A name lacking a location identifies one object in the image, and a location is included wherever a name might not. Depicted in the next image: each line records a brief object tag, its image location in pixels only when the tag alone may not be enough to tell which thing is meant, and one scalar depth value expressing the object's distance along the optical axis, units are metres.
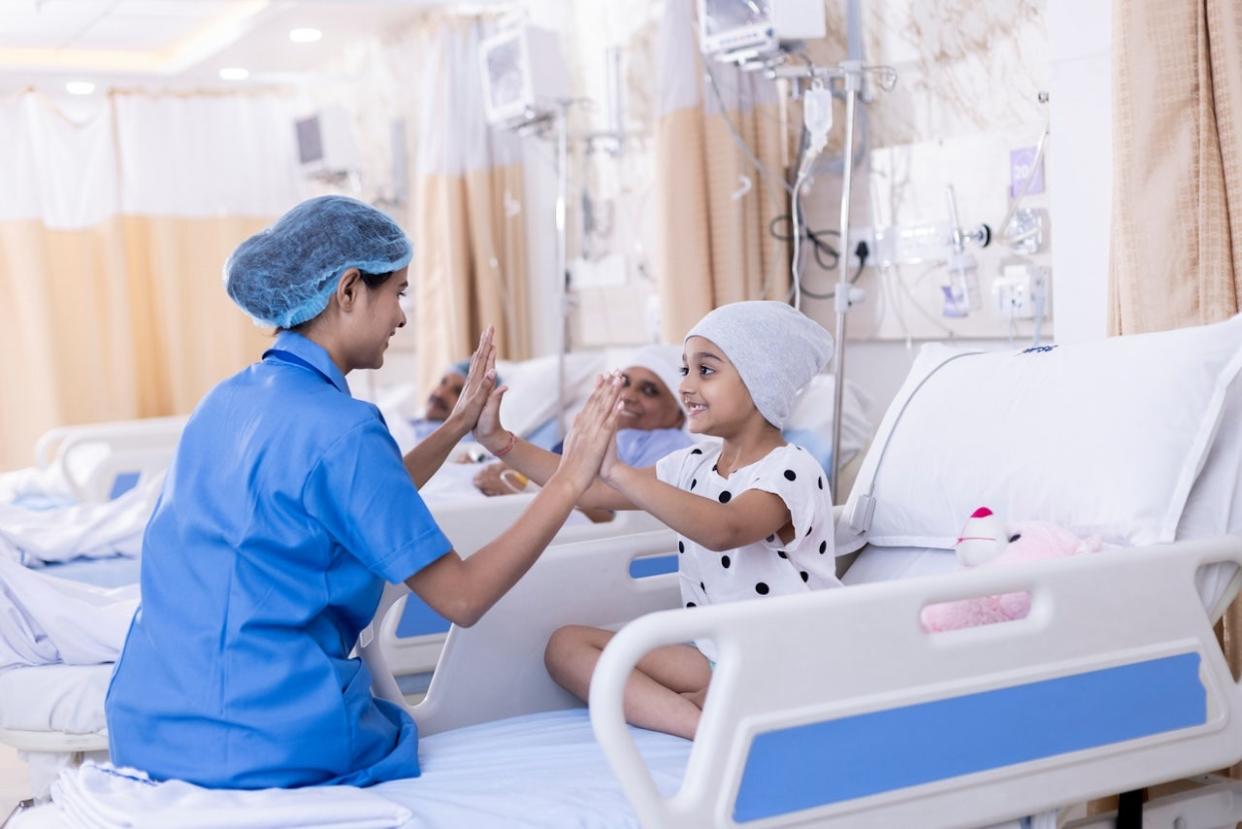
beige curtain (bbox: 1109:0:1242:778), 2.07
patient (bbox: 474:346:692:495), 3.46
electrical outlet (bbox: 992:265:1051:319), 2.85
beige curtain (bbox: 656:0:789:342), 3.63
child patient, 1.83
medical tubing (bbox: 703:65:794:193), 3.58
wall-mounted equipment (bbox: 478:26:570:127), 4.24
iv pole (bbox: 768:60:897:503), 2.93
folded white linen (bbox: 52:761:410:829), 1.38
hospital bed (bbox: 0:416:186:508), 4.21
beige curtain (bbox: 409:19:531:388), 5.03
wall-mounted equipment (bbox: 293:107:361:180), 5.72
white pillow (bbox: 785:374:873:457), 3.13
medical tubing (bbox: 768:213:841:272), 3.53
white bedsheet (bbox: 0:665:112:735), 2.16
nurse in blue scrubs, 1.46
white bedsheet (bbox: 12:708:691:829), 1.48
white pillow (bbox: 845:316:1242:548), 1.77
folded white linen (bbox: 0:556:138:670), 2.24
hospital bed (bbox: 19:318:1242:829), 1.38
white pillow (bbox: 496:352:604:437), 4.16
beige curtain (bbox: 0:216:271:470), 5.88
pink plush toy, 1.72
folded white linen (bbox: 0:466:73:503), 4.28
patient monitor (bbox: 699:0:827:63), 3.14
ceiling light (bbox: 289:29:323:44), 5.59
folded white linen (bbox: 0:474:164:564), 3.11
